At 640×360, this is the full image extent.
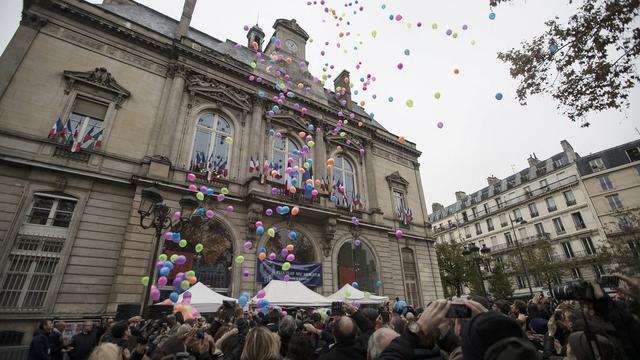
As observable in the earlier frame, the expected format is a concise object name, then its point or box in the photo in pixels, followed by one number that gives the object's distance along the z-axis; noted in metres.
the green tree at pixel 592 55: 6.39
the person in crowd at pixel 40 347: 5.79
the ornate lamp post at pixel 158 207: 6.76
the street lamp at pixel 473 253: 13.91
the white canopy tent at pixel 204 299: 8.50
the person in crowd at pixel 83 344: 6.24
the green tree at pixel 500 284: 29.20
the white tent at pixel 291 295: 9.52
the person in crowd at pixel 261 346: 2.43
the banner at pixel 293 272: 12.22
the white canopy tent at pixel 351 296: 11.42
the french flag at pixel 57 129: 10.07
